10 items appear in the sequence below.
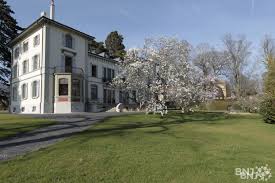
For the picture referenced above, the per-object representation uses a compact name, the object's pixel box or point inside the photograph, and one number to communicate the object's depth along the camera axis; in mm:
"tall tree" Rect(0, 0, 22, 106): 47594
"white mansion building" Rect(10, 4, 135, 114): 35156
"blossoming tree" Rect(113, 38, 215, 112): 26141
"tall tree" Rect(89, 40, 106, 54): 63125
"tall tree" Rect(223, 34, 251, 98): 62681
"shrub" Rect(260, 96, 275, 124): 23891
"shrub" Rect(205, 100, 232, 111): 55094
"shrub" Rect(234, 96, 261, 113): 43562
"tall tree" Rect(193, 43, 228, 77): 62562
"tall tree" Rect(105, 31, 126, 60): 70500
